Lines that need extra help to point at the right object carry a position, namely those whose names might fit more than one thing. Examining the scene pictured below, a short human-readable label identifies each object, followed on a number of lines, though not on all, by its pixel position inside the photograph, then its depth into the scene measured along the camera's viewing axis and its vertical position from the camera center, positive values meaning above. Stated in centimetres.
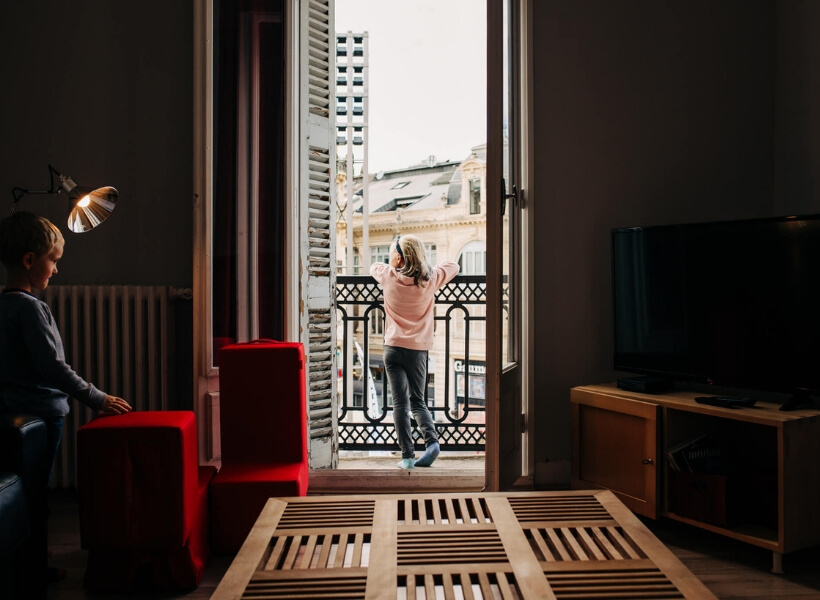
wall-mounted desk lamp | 228 +35
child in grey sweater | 199 -13
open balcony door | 246 +16
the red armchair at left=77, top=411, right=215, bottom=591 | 197 -59
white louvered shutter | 315 +40
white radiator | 287 -19
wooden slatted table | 118 -53
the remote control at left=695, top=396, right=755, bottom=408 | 238 -38
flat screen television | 234 -1
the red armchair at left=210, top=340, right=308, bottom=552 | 252 -42
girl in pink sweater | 384 -21
